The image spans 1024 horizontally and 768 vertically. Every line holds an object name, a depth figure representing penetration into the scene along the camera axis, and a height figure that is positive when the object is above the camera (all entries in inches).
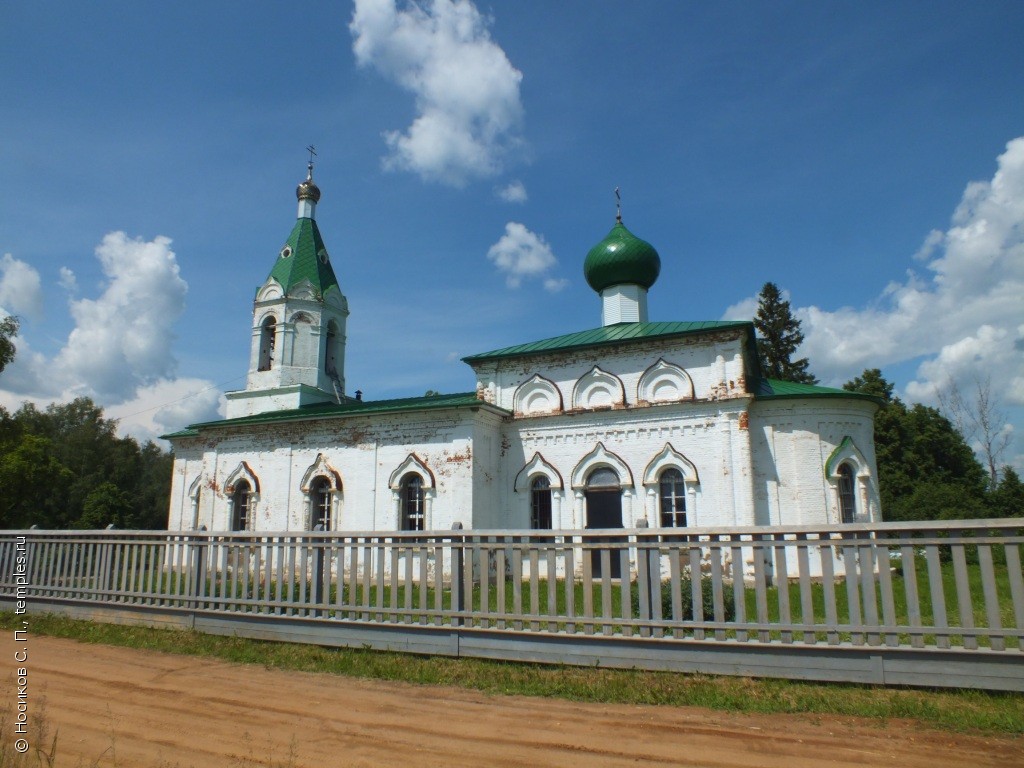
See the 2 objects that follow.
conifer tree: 1435.8 +395.9
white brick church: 559.5 +69.9
